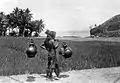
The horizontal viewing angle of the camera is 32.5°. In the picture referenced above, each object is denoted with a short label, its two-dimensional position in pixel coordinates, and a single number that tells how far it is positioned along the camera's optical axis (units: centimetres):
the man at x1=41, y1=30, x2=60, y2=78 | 658
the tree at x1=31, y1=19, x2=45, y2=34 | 5841
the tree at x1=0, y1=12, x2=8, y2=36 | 5611
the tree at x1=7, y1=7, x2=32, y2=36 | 5700
